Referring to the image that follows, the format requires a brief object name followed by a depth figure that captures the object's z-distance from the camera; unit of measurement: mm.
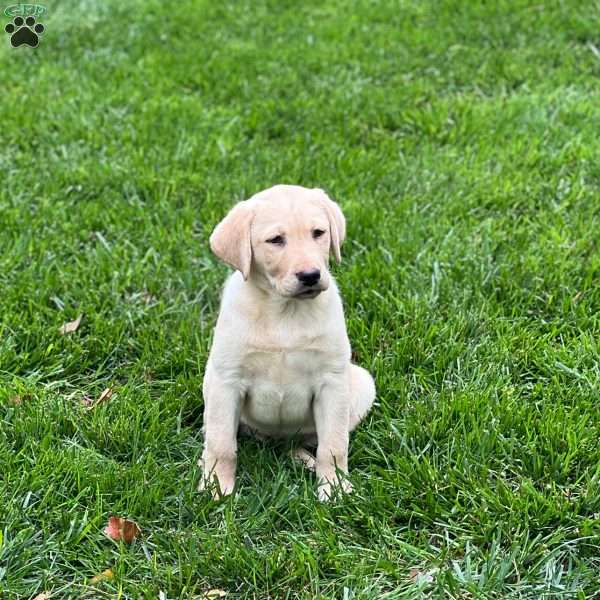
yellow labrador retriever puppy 3475
